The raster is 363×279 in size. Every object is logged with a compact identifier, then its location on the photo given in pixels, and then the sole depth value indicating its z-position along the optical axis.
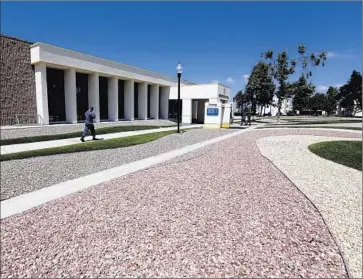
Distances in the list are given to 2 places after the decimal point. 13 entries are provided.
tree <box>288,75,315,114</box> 31.36
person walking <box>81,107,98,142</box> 11.89
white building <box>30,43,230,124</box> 19.30
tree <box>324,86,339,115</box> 85.66
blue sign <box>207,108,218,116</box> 19.62
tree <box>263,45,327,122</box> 31.62
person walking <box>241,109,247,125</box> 25.52
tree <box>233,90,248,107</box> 93.78
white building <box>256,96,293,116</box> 98.66
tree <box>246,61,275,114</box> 34.62
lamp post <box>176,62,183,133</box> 14.19
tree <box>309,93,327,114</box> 85.75
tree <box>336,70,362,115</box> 55.74
